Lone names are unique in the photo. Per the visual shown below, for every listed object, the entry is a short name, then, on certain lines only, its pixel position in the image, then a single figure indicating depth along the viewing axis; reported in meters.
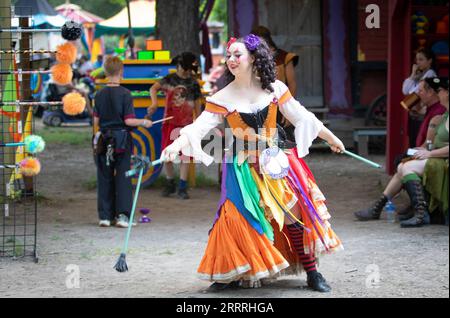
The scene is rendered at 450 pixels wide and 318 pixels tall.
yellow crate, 11.04
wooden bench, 14.04
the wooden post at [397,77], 11.07
